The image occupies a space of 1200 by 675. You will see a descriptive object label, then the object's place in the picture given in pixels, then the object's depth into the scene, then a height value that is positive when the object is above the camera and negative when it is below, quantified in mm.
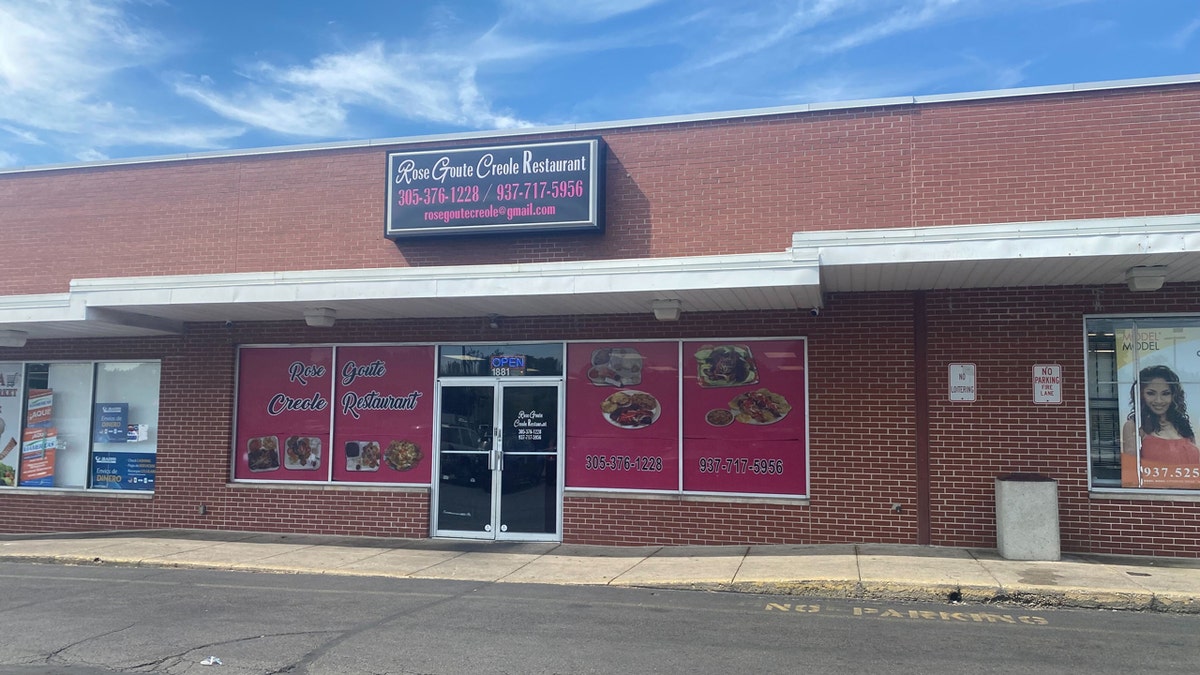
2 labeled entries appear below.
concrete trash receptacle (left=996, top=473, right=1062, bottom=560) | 10281 -1122
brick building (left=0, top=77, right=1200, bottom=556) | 10898 +1165
